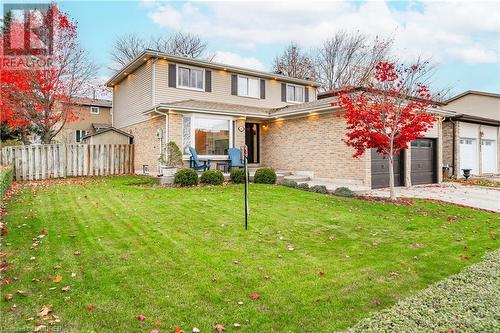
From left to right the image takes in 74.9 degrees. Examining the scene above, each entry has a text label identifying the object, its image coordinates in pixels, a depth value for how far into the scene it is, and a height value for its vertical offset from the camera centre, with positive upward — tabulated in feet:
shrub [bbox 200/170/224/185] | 42.11 -2.11
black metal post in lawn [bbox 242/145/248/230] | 21.43 -3.03
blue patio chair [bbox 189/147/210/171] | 46.70 -0.05
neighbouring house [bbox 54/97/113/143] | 103.93 +13.69
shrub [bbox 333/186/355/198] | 36.28 -3.50
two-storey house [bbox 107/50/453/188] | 46.80 +5.93
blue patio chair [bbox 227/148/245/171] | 50.03 +0.55
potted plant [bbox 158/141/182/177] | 43.75 +0.52
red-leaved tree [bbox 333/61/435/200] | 34.45 +5.59
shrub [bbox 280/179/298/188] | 42.04 -2.85
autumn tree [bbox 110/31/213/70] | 114.21 +41.58
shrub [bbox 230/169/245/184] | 44.29 -1.96
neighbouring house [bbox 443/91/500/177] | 66.85 +3.55
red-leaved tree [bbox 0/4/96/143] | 51.62 +15.43
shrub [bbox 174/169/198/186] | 40.22 -1.93
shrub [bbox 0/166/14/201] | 25.67 -1.48
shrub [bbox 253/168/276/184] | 44.70 -2.13
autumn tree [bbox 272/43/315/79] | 112.98 +34.63
